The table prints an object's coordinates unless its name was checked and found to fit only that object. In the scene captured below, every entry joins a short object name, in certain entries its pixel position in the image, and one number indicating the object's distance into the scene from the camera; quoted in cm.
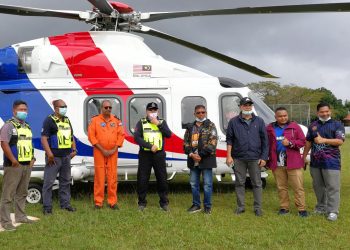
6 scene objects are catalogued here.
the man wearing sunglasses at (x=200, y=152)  626
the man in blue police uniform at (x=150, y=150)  647
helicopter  758
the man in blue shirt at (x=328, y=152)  591
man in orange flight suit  666
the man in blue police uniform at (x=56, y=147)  639
